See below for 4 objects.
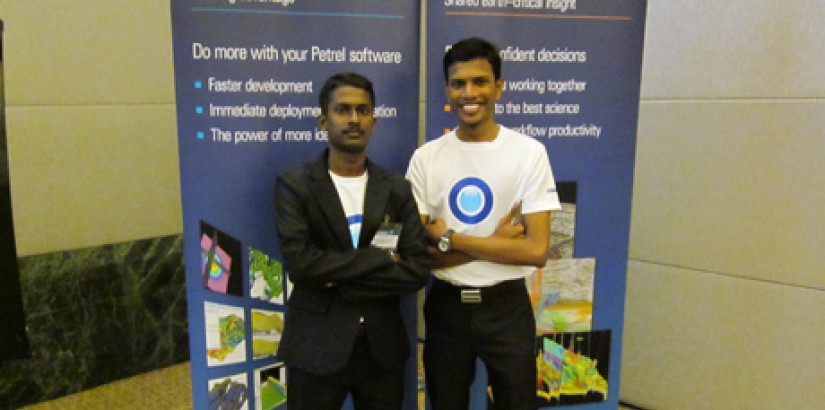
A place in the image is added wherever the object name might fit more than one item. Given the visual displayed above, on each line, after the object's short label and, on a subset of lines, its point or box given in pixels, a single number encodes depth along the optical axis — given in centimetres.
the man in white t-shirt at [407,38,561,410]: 203
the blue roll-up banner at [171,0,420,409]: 212
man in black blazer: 189
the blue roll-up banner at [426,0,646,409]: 242
